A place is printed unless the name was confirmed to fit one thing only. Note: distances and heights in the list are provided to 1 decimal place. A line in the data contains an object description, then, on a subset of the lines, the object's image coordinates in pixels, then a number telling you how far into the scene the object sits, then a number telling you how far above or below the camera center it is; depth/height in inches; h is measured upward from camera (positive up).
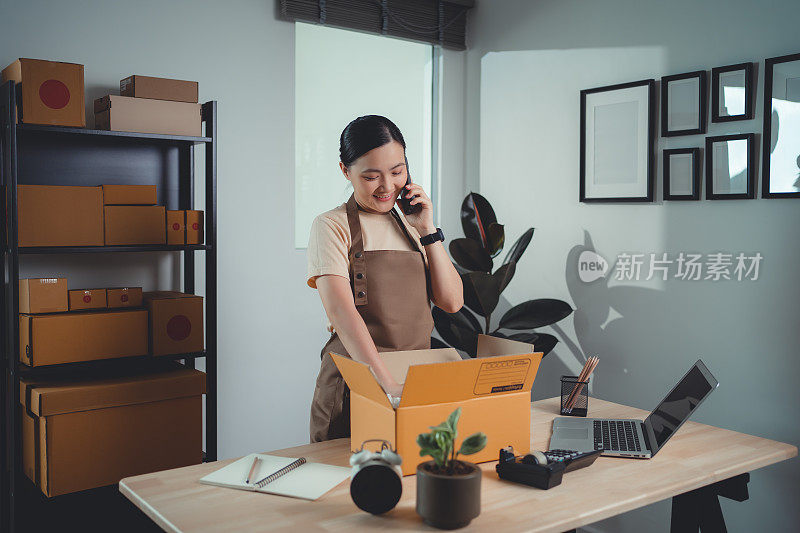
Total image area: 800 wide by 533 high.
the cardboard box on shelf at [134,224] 107.5 +2.3
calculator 63.7 -20.0
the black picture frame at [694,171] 113.6 +11.9
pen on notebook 62.2 -21.1
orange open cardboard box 60.3 -14.5
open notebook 59.5 -21.3
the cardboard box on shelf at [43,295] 101.7 -8.4
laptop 71.1 -21.0
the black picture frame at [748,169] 105.8 +11.4
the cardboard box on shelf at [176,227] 113.5 +2.0
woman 74.8 -2.9
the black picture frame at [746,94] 106.0 +23.2
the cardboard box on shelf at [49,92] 98.5 +21.1
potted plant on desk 50.8 -17.7
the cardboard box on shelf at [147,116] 107.4 +19.6
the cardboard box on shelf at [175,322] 111.0 -13.5
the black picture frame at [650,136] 121.1 +18.5
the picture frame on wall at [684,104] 112.7 +23.1
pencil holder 86.2 -19.7
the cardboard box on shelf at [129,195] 107.0 +6.9
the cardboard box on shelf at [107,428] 100.9 -28.9
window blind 139.2 +47.6
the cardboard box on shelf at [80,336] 100.8 -14.7
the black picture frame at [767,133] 103.4 +16.4
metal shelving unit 99.3 +10.1
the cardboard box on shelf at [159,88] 109.3 +24.2
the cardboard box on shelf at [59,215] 100.4 +3.4
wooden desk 53.4 -21.6
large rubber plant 127.0 -8.9
